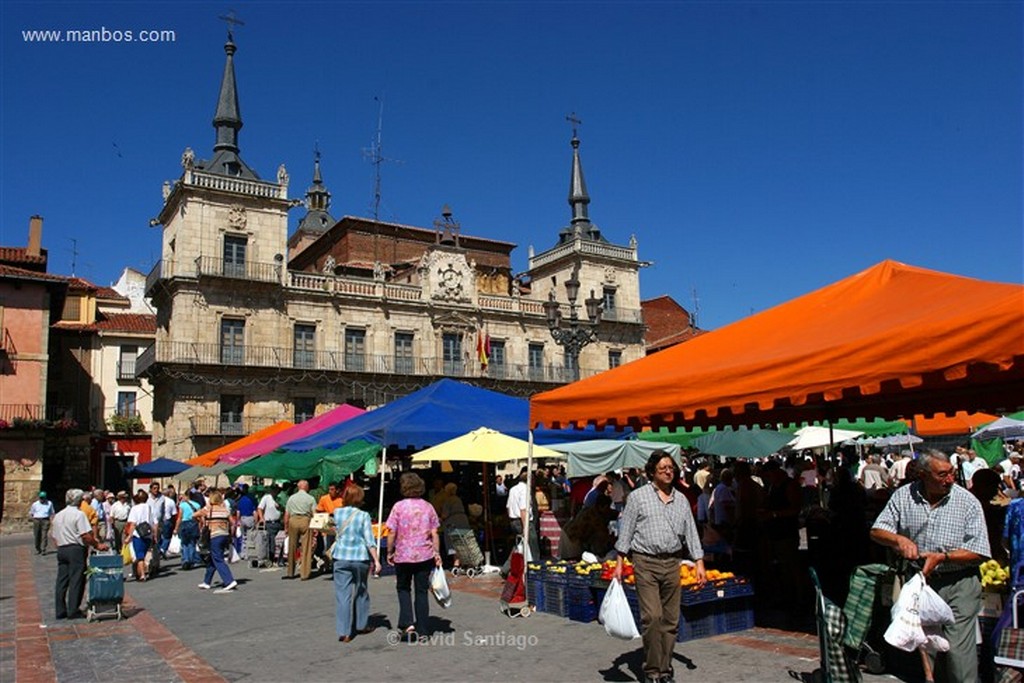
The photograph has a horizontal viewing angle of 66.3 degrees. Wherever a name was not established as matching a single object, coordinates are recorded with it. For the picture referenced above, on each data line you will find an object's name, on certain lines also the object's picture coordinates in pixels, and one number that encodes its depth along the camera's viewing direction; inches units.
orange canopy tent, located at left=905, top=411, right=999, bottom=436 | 577.0
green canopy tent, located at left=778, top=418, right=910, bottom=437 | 575.8
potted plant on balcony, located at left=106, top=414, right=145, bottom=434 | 1553.9
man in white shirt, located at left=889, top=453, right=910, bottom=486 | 658.3
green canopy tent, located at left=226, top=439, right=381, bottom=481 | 549.3
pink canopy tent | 729.6
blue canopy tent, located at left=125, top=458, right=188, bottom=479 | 896.9
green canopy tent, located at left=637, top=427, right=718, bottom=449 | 622.2
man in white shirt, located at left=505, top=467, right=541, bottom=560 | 517.7
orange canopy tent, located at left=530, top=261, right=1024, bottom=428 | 204.1
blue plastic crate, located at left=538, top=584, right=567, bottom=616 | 321.4
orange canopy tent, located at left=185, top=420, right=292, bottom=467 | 886.4
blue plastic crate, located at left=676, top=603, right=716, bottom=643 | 268.1
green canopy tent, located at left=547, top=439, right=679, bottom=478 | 615.2
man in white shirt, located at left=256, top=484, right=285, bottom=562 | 599.8
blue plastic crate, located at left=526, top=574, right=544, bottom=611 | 333.7
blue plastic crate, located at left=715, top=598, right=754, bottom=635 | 278.1
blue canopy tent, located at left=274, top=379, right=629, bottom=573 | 494.0
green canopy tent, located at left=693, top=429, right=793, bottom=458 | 619.8
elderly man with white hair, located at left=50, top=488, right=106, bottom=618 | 377.1
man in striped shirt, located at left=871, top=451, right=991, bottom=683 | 176.2
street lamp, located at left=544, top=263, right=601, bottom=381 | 732.0
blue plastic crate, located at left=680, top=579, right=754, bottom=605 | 265.3
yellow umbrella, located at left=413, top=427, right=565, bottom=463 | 455.2
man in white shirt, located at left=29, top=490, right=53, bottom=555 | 777.6
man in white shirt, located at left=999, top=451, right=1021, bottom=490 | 512.0
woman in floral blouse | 290.0
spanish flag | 1577.3
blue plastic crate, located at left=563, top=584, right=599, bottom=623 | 307.3
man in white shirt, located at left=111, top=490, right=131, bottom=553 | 622.2
